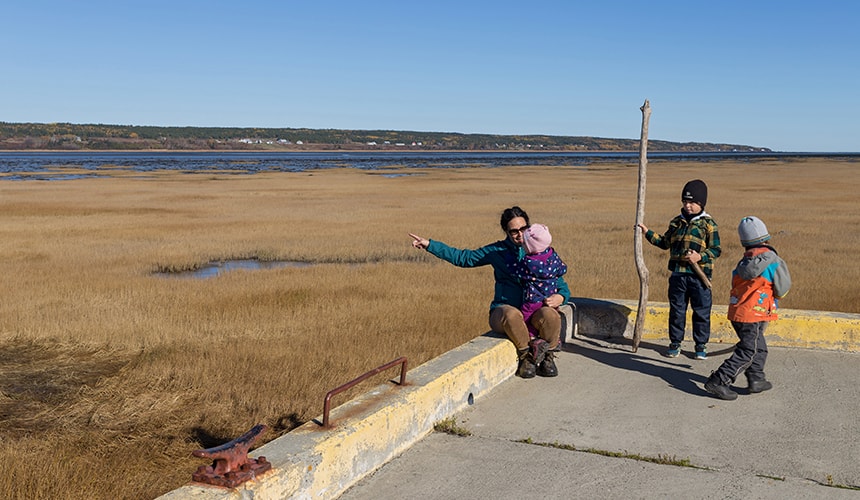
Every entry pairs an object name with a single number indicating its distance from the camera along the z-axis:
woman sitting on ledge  6.42
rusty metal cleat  3.69
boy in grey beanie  5.82
